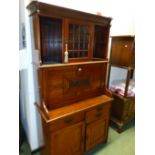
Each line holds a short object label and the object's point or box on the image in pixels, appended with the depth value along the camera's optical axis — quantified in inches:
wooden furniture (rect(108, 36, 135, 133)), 85.2
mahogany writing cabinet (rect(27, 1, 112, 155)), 56.3
